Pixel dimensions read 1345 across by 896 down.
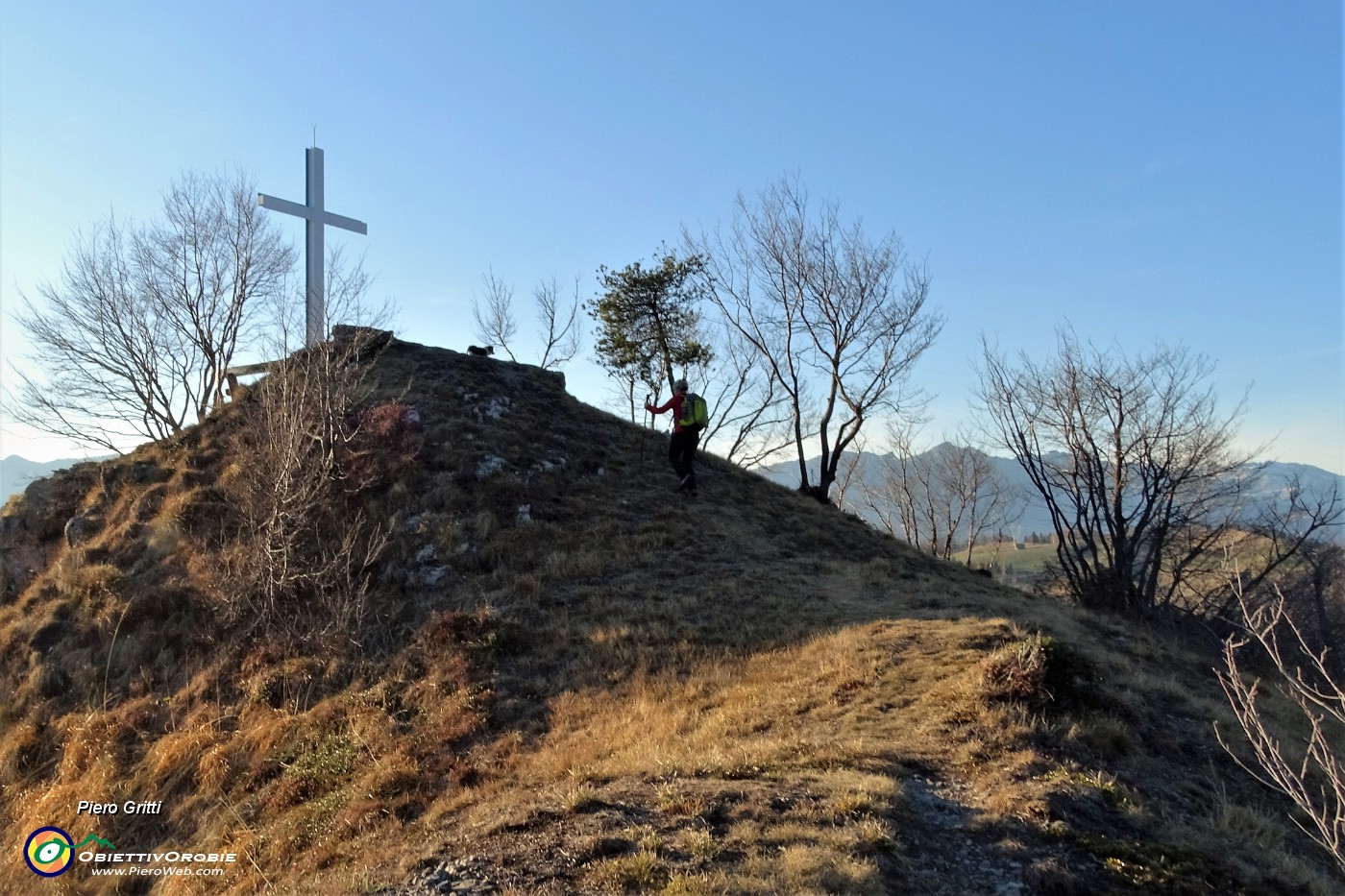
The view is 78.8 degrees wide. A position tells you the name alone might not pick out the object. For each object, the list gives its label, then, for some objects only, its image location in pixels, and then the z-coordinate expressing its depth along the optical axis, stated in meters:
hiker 15.13
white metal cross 18.14
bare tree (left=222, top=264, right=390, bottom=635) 11.19
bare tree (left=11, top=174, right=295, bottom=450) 21.48
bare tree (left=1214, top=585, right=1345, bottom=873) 3.48
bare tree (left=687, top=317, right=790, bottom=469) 32.03
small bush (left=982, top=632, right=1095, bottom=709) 6.89
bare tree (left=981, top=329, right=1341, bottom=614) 19.84
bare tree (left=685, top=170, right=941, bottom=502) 21.11
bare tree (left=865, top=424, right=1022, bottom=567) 39.44
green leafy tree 22.53
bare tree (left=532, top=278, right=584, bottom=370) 31.86
